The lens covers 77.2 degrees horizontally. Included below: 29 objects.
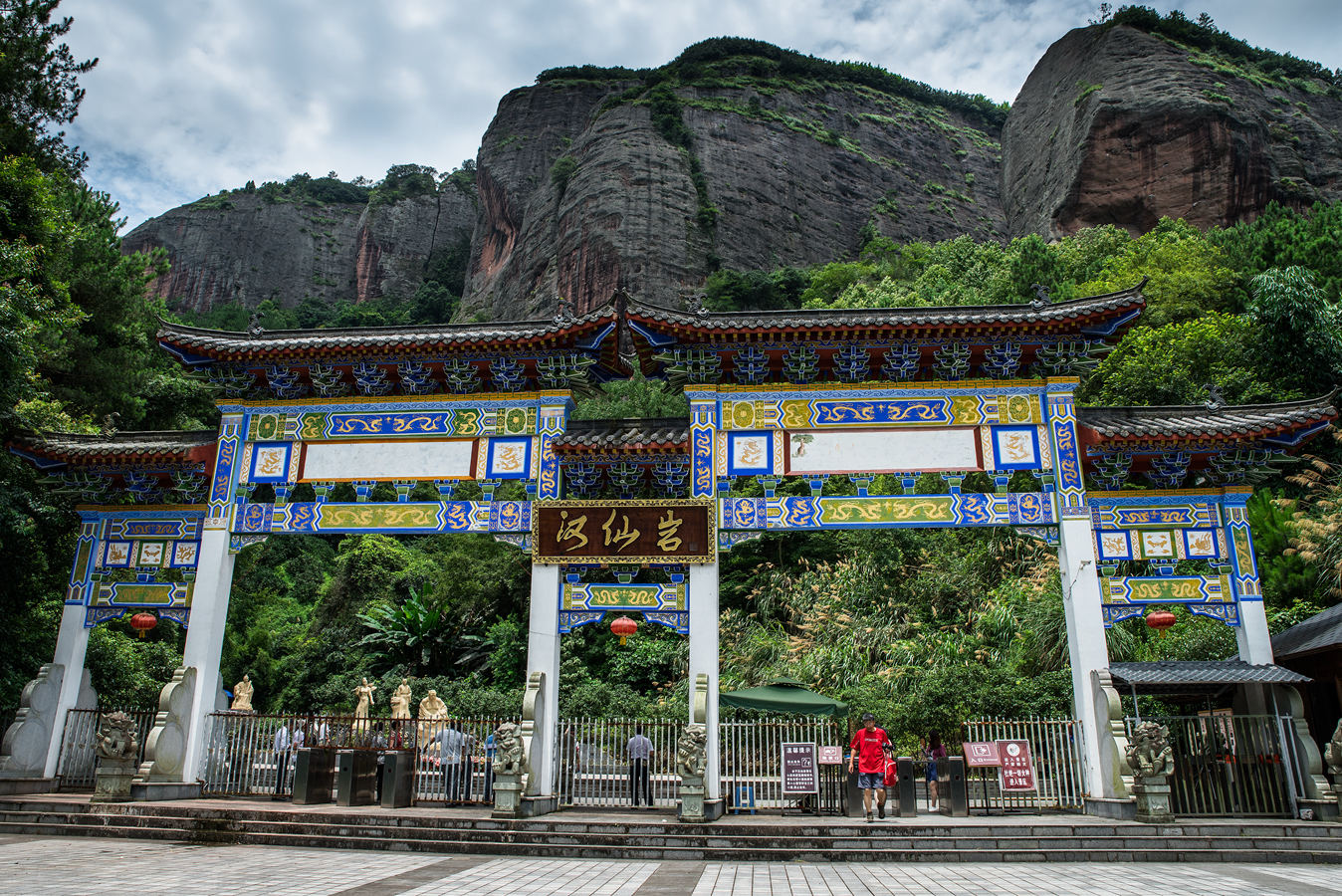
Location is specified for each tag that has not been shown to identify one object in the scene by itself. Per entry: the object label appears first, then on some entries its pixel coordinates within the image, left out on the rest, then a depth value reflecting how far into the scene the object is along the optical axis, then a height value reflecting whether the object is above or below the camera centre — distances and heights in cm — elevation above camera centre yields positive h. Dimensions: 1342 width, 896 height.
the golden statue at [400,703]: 1659 +17
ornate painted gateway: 1105 +338
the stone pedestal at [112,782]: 1054 -87
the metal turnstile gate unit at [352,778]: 1094 -83
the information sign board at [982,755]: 1042 -45
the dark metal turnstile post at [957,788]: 1048 -87
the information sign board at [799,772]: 1044 -67
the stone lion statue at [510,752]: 999 -44
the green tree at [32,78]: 1559 +1140
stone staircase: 871 -126
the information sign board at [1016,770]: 1042 -62
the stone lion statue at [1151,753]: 949 -37
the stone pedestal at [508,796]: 977 -93
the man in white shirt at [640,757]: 1116 -54
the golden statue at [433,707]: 1562 +9
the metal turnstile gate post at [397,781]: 1098 -86
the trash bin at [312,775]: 1095 -80
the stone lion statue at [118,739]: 1062 -36
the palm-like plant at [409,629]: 2295 +217
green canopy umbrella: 1158 +19
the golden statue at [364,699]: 1744 +25
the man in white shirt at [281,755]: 1150 -58
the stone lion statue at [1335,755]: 973 -39
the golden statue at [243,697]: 1811 +28
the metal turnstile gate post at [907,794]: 1047 -93
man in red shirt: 994 -49
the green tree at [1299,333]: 2025 +912
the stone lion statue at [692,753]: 977 -43
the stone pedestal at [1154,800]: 936 -89
